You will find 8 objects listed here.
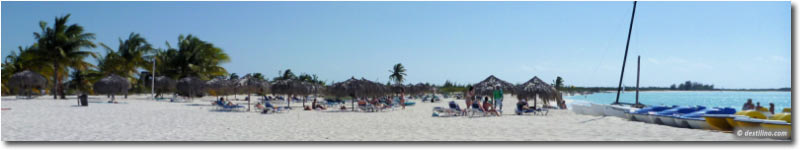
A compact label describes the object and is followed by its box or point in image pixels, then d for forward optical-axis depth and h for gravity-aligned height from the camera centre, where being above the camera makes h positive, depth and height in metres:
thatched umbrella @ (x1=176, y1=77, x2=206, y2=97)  25.48 -0.02
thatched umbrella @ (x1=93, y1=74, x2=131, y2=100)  21.75 +0.00
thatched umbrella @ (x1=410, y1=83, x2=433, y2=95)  36.66 -0.34
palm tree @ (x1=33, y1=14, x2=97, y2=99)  21.81 +1.76
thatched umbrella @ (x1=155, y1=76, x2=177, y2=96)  26.88 +0.09
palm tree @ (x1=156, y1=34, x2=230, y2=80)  30.52 +1.47
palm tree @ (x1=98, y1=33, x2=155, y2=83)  28.67 +1.62
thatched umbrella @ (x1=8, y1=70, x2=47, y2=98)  22.50 +0.24
